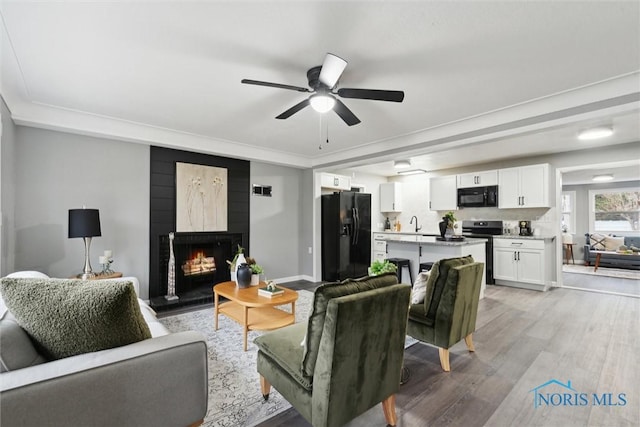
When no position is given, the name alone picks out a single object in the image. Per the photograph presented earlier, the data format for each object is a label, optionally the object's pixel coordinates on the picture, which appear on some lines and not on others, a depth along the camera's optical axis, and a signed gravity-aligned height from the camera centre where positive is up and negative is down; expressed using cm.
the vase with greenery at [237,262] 343 -58
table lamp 304 -9
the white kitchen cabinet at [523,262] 492 -86
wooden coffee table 275 -108
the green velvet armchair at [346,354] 140 -76
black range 555 -35
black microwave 571 +38
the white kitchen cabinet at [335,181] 615 +77
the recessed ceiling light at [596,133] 359 +107
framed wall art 438 +28
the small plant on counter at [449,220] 439 -8
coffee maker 545 -26
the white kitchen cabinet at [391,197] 738 +48
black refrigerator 560 -43
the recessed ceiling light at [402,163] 537 +99
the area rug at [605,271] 622 -134
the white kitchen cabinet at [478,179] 571 +75
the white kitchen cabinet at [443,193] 632 +50
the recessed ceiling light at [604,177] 688 +92
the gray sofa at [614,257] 678 -106
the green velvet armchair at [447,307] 231 -79
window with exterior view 775 +10
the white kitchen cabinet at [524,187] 511 +53
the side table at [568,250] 786 -98
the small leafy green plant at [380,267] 277 -52
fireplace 422 -77
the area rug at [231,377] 182 -129
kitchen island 416 -54
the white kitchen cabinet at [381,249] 522 -65
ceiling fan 202 +99
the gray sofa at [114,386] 104 -70
